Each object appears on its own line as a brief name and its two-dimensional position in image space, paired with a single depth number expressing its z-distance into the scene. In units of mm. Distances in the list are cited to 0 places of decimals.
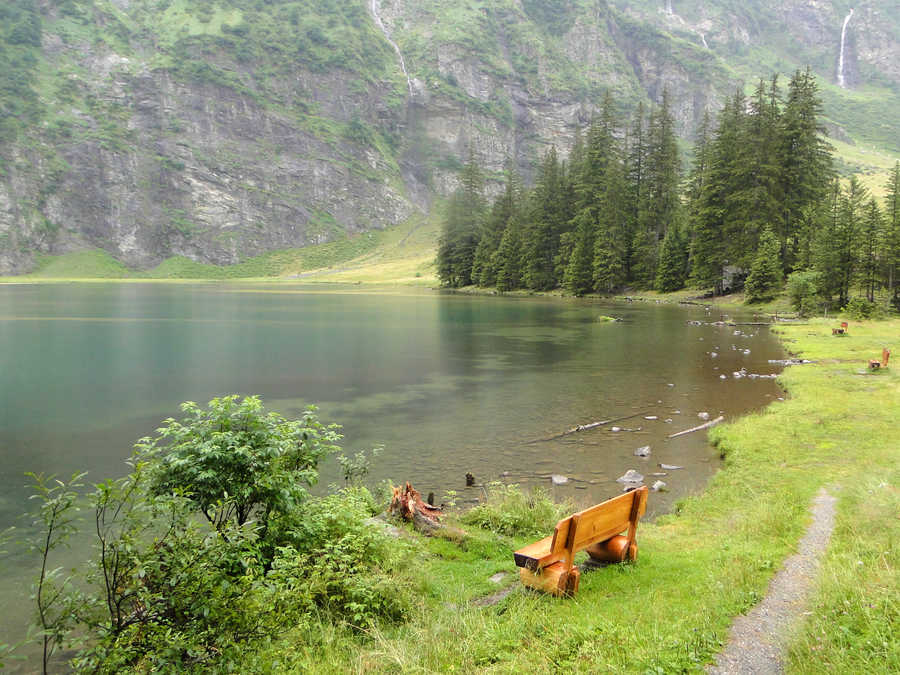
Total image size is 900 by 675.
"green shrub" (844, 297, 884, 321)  42438
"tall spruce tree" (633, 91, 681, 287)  76125
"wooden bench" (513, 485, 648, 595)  6453
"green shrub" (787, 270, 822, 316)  47188
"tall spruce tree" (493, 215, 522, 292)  93625
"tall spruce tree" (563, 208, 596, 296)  78438
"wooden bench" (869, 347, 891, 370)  22359
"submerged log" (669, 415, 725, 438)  17100
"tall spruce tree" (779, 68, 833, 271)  60750
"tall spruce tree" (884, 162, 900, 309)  43438
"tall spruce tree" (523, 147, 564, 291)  87938
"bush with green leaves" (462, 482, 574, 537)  9914
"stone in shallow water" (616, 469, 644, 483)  12984
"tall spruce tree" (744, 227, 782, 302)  54906
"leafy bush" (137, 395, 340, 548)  7113
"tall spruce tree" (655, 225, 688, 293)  69438
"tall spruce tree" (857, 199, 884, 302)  45375
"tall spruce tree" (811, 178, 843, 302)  47812
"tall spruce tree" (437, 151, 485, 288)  107188
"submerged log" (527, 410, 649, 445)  16856
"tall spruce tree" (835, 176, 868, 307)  46719
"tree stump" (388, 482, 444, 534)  9633
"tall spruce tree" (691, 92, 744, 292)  63406
